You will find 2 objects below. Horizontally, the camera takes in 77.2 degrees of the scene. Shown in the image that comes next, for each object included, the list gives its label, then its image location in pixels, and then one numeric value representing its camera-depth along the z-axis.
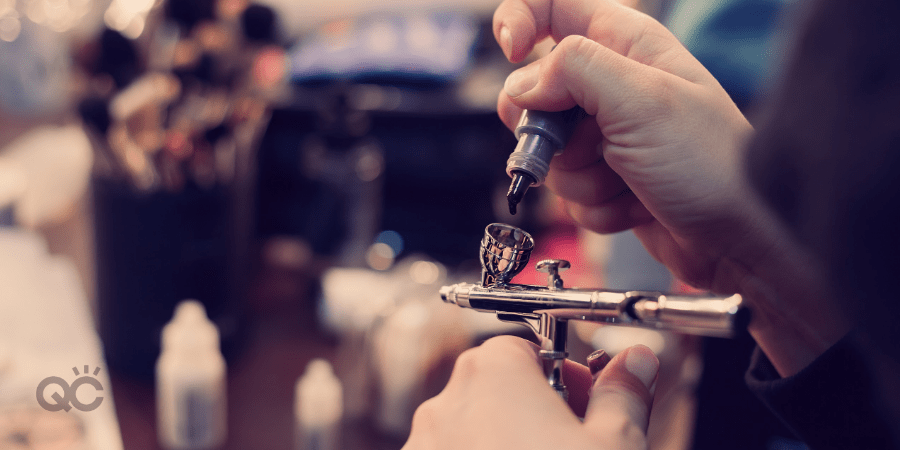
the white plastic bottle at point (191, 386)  0.60
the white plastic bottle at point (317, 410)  0.60
